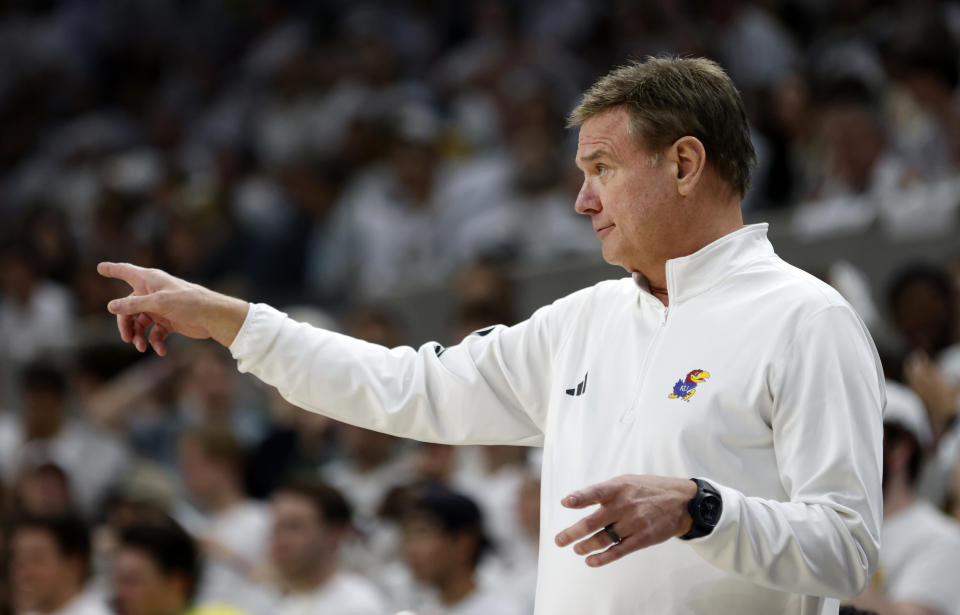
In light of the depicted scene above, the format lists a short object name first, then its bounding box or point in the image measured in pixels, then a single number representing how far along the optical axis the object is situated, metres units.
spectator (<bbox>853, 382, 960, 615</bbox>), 8.43
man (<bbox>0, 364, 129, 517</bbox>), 14.12
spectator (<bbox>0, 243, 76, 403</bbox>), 17.69
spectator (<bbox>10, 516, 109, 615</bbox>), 10.46
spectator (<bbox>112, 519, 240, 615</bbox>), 10.04
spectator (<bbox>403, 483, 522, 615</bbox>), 10.23
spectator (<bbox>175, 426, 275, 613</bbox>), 11.77
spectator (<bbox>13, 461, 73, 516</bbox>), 12.83
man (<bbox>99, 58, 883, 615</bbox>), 4.46
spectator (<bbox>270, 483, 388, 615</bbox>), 10.60
